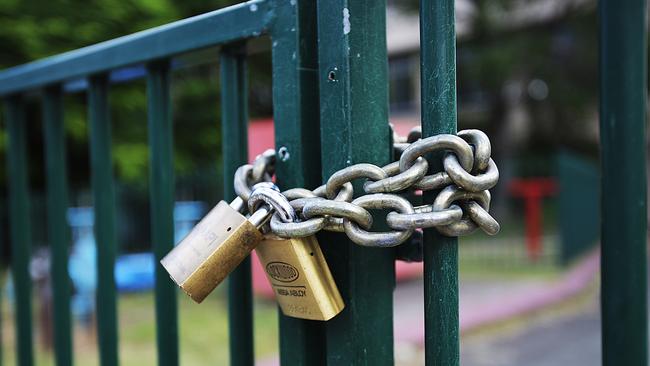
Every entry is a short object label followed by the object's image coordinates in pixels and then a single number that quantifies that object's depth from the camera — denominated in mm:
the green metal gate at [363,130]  793
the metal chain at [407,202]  704
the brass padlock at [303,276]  802
